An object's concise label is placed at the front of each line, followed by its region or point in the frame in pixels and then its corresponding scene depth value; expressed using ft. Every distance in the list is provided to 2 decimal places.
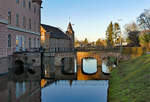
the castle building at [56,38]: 152.97
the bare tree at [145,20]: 163.73
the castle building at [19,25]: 66.18
